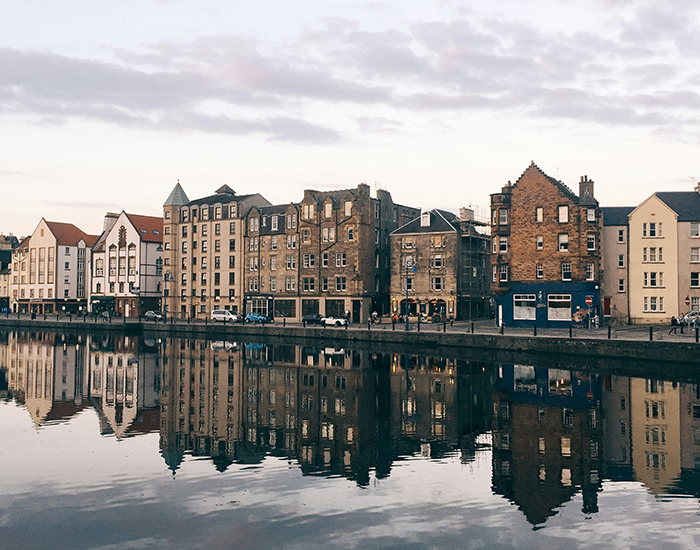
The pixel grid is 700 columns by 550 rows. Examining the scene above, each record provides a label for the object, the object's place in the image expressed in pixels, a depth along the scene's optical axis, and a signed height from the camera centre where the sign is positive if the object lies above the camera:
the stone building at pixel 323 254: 84.62 +5.55
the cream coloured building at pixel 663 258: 68.25 +3.77
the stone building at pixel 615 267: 70.31 +2.96
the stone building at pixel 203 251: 96.31 +6.64
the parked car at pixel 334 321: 72.66 -2.92
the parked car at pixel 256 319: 81.62 -2.93
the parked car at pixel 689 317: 61.09 -2.20
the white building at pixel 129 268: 108.19 +4.58
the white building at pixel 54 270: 122.94 +4.98
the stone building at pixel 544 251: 66.31 +4.47
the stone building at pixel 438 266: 81.25 +3.66
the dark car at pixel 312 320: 77.50 -2.95
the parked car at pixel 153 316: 93.31 -2.99
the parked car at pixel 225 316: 83.64 -2.71
